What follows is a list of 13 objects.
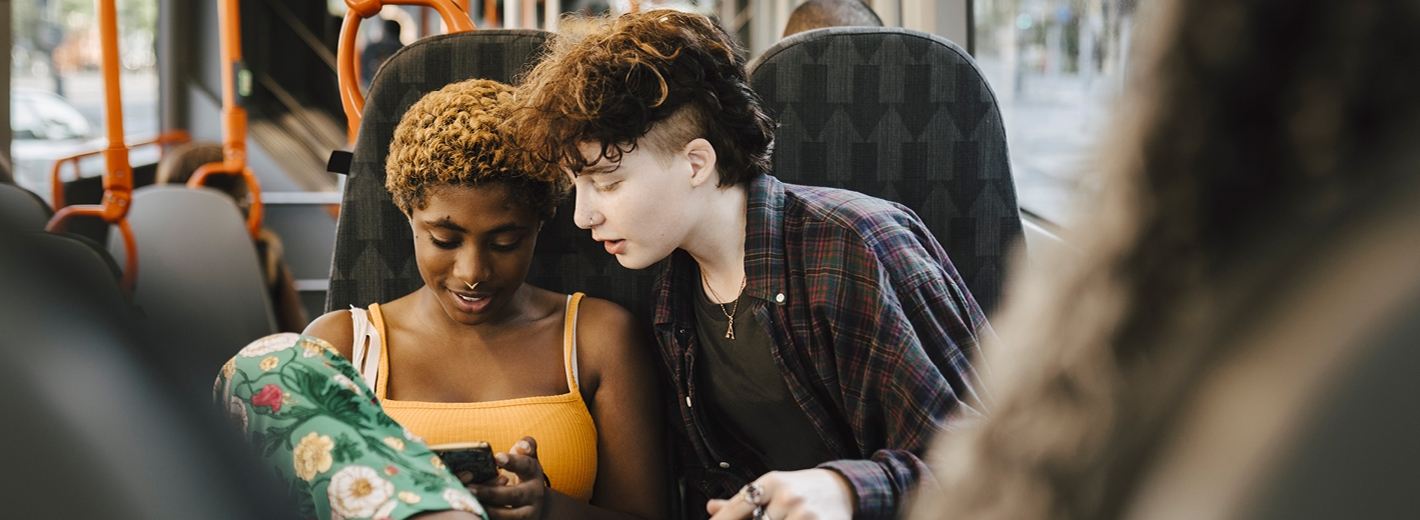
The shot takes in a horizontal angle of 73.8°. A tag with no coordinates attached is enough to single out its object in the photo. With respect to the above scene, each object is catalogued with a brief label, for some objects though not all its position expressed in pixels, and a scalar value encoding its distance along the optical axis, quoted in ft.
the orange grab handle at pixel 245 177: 10.66
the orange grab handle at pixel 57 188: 9.66
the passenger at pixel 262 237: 11.04
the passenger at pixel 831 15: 7.82
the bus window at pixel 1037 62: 5.44
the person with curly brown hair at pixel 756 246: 3.52
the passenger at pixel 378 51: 18.17
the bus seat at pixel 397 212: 4.49
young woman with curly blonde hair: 4.06
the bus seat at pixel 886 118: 4.50
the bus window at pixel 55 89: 11.56
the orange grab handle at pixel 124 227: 7.46
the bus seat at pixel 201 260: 10.53
